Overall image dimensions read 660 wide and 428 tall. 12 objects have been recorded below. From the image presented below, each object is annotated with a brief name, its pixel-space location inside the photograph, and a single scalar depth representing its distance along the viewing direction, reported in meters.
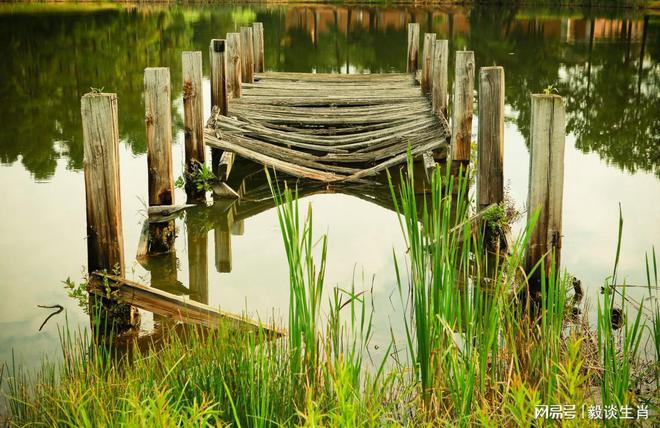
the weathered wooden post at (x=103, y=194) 5.43
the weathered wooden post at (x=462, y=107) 8.32
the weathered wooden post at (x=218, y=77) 10.61
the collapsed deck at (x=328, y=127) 9.90
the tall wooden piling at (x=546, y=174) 5.16
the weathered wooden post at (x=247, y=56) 13.81
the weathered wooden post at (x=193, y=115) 8.88
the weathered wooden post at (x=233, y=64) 11.83
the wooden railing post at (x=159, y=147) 7.29
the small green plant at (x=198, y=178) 9.14
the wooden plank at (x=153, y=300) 5.43
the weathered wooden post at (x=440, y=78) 10.87
